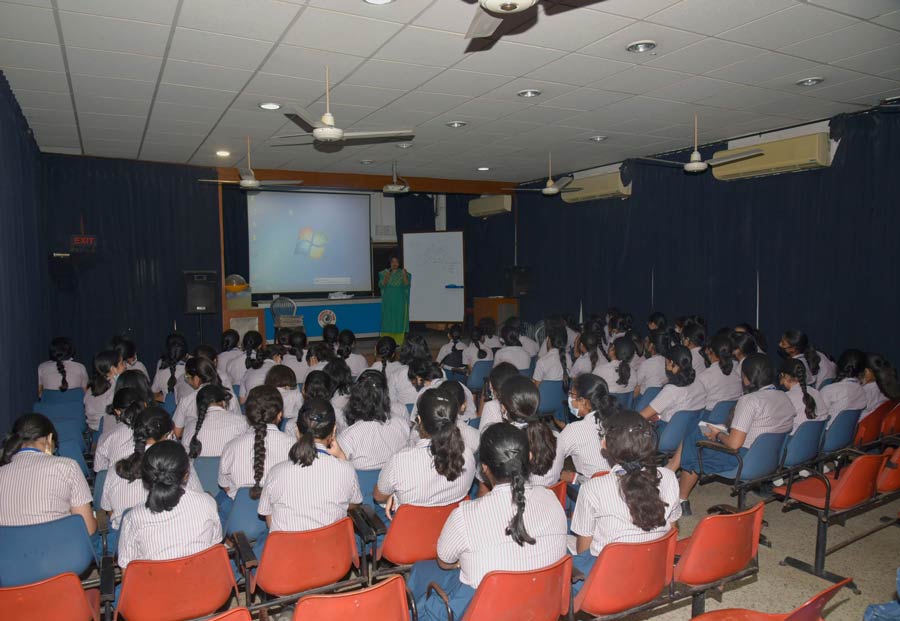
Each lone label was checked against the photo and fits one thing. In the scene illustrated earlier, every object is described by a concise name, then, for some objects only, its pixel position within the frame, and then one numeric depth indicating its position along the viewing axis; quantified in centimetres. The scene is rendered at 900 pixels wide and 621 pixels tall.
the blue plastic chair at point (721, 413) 476
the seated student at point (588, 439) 342
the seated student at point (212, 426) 363
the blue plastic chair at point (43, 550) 236
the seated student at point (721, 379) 493
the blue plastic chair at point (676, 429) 429
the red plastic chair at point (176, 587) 218
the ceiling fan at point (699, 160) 563
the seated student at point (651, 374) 546
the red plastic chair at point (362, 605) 186
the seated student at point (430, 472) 284
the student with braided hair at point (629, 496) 237
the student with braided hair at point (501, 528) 219
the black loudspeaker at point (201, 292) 895
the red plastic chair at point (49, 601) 198
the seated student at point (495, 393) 376
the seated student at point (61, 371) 540
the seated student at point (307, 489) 269
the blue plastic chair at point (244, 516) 289
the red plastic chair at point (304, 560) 247
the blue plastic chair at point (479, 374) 660
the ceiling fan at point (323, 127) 436
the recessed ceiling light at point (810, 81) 495
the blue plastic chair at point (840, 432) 409
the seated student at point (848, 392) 435
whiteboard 1215
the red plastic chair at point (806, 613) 176
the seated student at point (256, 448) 314
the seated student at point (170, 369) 568
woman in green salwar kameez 1140
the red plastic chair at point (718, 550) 248
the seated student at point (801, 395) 416
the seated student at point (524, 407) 325
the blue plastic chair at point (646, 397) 503
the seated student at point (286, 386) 448
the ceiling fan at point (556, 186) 780
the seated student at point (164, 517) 238
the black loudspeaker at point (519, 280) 1133
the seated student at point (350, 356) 613
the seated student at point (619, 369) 524
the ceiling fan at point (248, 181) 709
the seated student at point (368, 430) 345
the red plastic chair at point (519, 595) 200
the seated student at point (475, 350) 701
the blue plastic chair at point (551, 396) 574
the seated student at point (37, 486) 269
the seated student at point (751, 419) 394
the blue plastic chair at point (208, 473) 351
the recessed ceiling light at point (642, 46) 405
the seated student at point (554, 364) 586
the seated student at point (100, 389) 493
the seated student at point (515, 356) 631
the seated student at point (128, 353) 585
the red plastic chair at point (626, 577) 227
